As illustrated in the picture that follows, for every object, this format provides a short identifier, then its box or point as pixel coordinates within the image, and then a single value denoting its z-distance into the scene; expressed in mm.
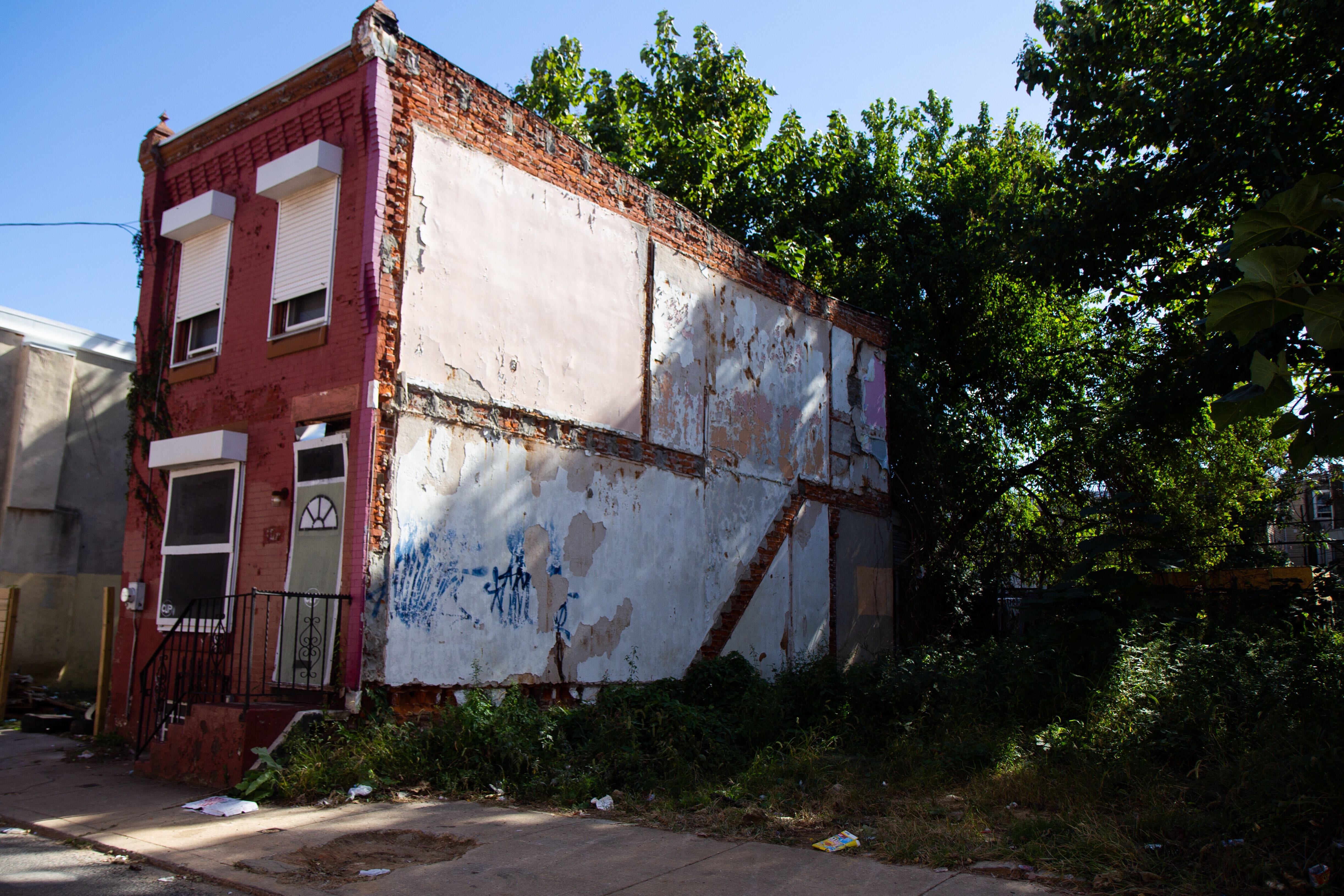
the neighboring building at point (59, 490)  15633
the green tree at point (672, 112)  19906
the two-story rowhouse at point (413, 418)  8930
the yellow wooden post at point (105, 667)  10875
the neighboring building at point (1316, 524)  16405
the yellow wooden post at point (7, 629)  12336
